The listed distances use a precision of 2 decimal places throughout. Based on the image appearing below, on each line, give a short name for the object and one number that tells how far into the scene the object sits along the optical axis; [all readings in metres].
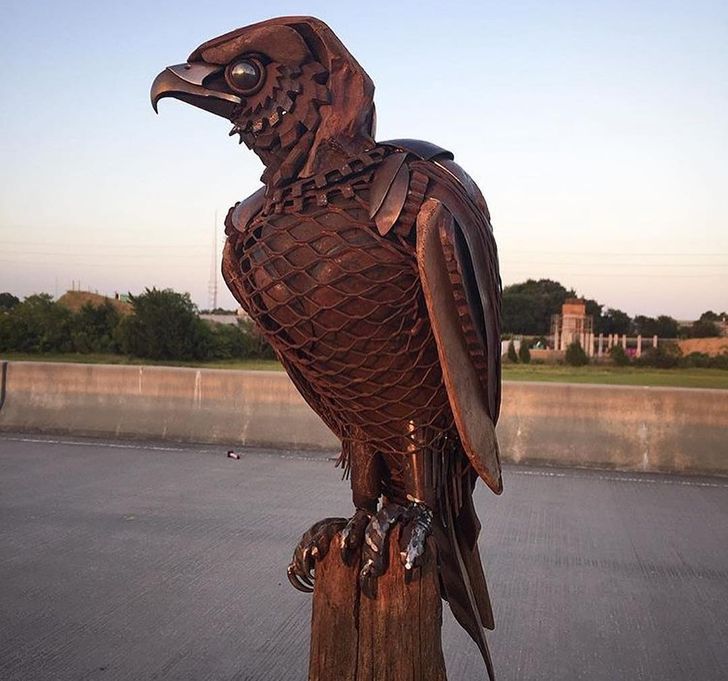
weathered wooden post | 2.30
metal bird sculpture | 2.17
